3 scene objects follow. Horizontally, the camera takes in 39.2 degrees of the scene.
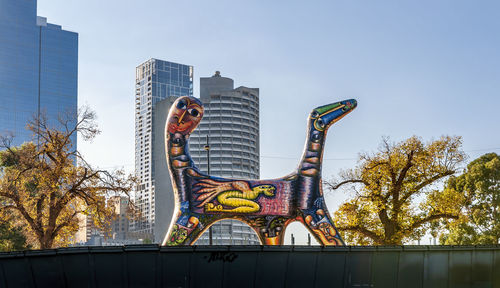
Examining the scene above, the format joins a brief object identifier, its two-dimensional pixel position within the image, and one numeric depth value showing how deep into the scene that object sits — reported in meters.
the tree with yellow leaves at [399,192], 37.00
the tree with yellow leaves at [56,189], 34.53
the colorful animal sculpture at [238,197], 29.88
